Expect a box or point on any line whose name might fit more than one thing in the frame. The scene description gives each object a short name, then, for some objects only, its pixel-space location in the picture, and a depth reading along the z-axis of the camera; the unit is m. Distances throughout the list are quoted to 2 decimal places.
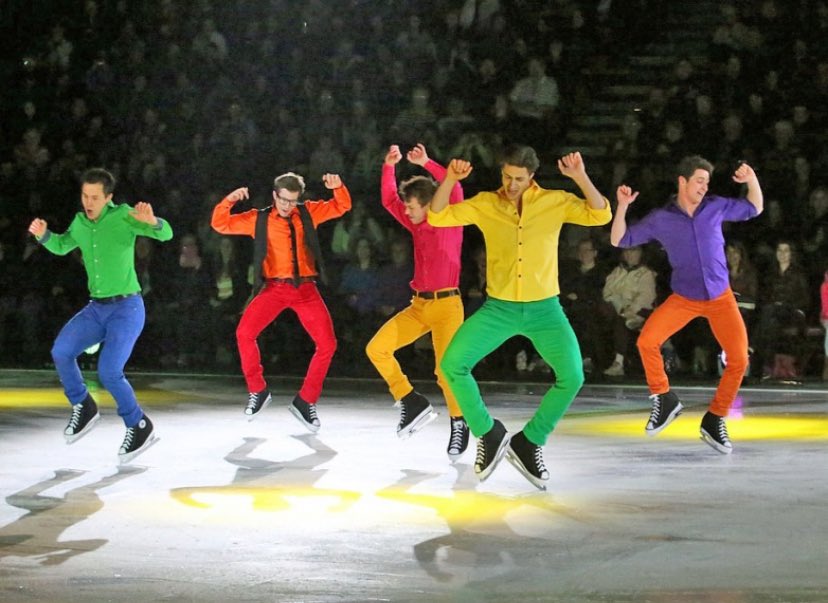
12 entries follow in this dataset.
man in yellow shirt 8.09
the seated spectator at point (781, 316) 14.85
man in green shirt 9.23
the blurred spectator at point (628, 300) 15.19
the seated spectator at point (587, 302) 15.30
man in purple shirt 9.57
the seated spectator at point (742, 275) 14.88
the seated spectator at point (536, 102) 17.28
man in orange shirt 10.75
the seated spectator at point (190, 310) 16.58
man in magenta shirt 9.54
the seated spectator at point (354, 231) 16.42
